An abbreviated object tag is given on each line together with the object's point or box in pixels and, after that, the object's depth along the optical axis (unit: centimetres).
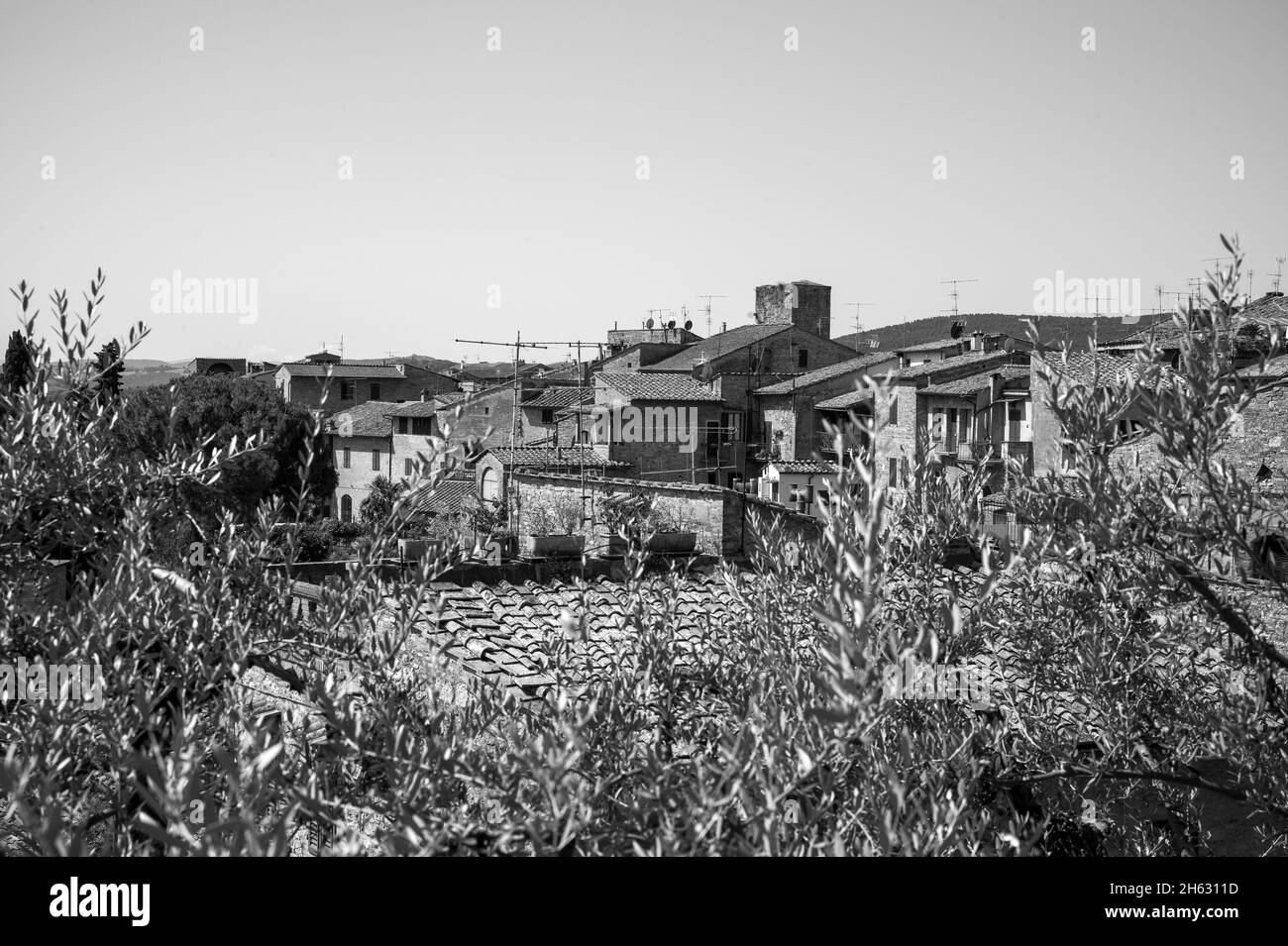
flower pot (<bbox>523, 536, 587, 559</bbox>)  1567
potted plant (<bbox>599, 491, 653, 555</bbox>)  1619
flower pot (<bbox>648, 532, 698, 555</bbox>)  1669
